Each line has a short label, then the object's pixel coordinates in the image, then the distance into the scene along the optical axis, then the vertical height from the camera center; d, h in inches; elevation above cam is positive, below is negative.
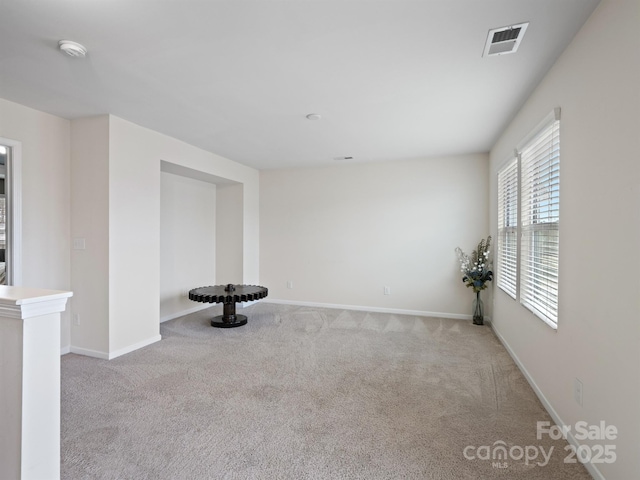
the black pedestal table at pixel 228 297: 162.7 -31.8
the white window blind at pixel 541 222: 88.7 +5.3
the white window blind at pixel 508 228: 131.0 +4.5
